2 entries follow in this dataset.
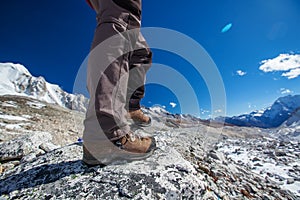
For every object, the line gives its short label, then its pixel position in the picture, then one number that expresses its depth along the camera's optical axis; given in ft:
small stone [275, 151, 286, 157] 31.03
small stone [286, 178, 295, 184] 16.53
